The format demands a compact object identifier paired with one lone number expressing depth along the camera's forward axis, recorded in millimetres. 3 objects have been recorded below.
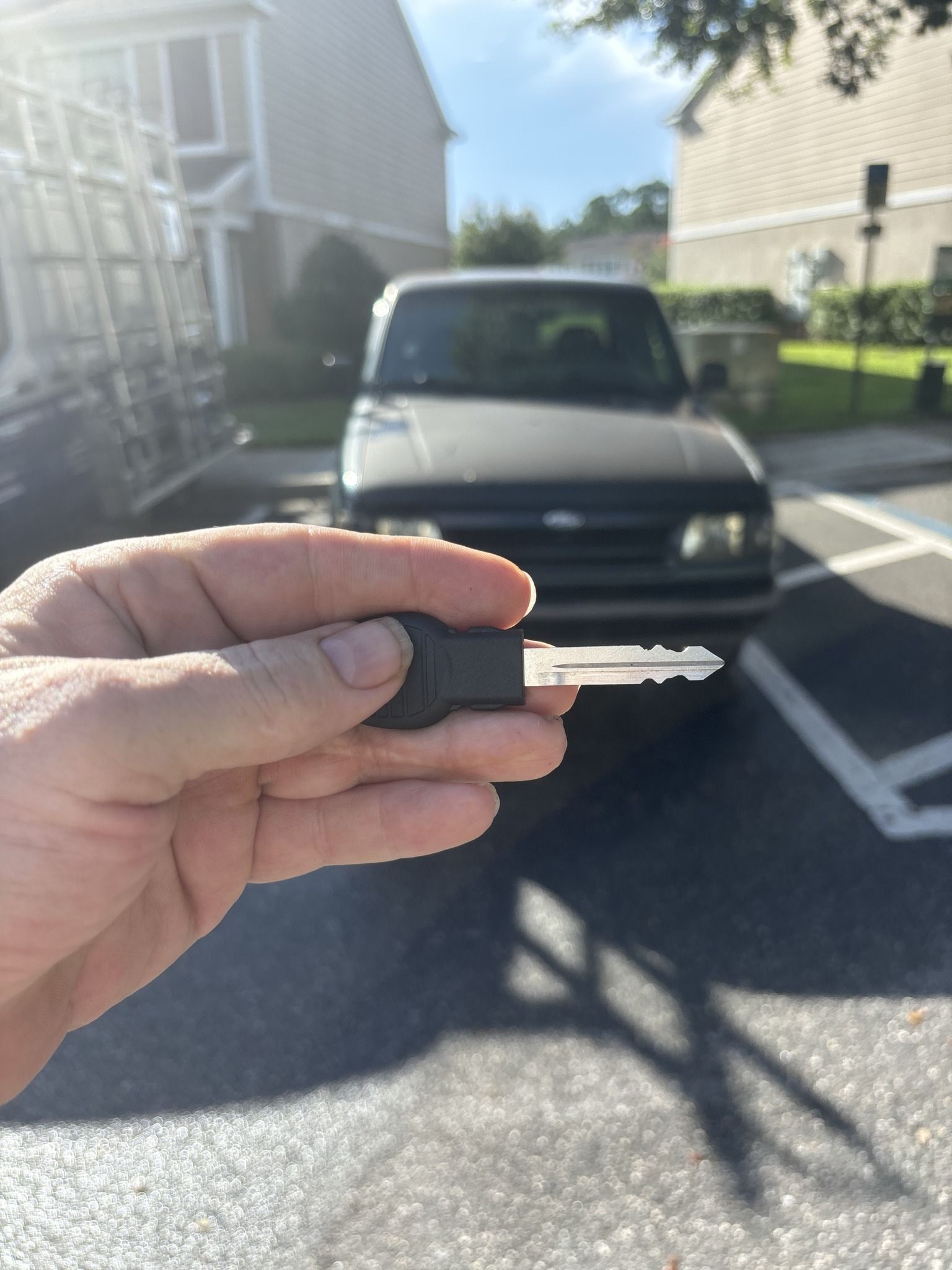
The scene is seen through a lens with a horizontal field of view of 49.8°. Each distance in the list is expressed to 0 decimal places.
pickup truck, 3873
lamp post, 11562
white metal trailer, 5707
